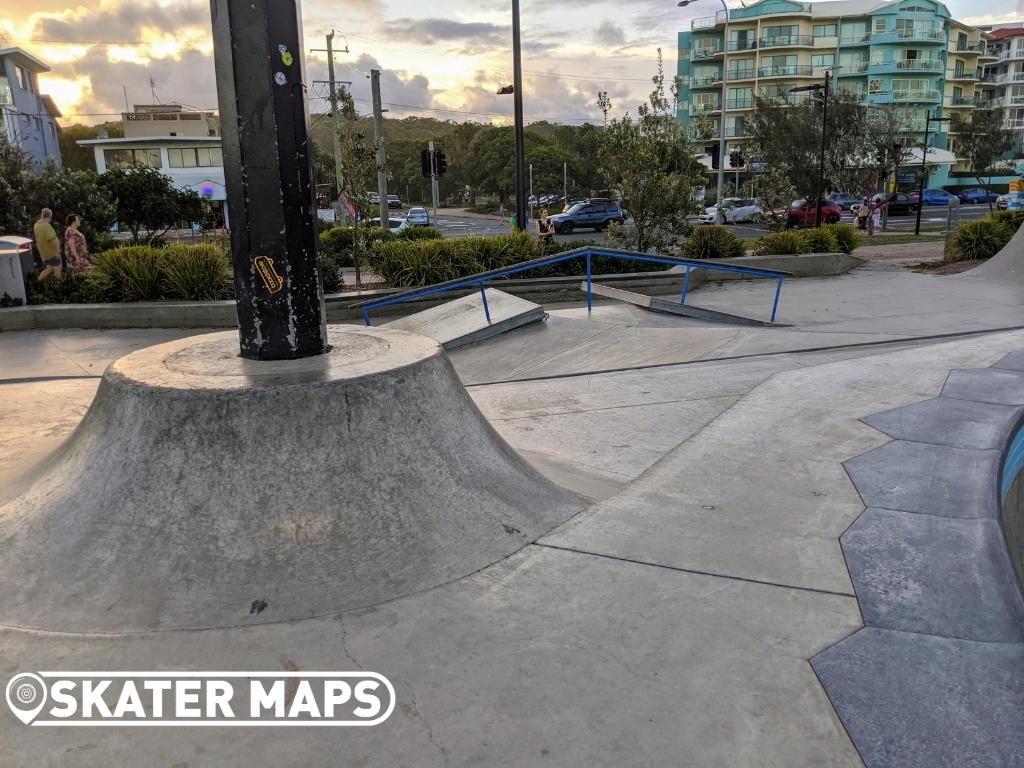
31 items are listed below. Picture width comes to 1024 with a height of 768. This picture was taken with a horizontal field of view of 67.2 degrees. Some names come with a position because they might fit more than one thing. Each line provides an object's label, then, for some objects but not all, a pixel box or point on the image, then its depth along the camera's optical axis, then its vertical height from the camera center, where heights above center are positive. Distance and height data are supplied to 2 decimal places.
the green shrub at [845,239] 18.38 -1.15
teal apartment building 82.00 +14.56
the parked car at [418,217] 45.88 -1.13
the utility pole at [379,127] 30.32 +2.99
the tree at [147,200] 28.91 +0.15
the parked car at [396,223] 41.21 -1.33
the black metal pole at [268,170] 4.08 +0.16
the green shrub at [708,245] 16.77 -1.12
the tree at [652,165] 15.50 +0.56
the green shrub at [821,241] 17.84 -1.16
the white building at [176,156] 72.06 +4.49
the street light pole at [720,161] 37.38 +1.68
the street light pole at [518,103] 18.34 +2.14
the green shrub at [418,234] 20.06 -0.91
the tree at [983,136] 45.53 +2.90
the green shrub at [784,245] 17.52 -1.20
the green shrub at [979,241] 18.59 -1.28
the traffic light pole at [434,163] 28.75 +1.27
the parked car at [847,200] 49.38 -0.70
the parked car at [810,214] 33.50 -1.05
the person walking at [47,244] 13.42 -0.65
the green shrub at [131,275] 12.28 -1.10
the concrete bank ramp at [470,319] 9.46 -1.57
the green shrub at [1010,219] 19.16 -0.81
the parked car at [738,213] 43.46 -1.16
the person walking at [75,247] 15.74 -0.84
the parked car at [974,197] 63.48 -0.82
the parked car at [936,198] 57.47 -0.77
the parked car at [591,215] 37.75 -0.99
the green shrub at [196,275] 12.41 -1.13
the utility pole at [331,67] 37.75 +6.91
